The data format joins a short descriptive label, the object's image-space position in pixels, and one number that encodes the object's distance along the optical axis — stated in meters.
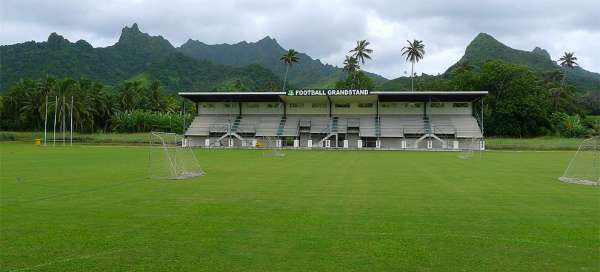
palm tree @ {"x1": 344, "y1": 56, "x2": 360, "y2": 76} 91.06
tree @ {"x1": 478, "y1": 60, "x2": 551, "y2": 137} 73.38
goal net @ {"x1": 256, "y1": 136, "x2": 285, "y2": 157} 58.71
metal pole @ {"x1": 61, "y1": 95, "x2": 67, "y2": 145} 72.03
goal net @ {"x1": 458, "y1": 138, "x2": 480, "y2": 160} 54.78
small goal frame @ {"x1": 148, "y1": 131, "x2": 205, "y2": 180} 18.97
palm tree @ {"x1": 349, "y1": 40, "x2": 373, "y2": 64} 90.29
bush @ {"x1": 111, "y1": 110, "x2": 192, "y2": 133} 82.75
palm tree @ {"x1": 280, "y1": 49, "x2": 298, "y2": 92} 89.91
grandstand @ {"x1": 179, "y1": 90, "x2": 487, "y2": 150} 60.31
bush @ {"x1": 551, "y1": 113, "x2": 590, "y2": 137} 72.69
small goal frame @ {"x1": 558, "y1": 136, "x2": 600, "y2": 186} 17.49
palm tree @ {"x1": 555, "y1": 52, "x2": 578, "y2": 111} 105.81
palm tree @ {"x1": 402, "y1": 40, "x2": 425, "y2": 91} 87.00
